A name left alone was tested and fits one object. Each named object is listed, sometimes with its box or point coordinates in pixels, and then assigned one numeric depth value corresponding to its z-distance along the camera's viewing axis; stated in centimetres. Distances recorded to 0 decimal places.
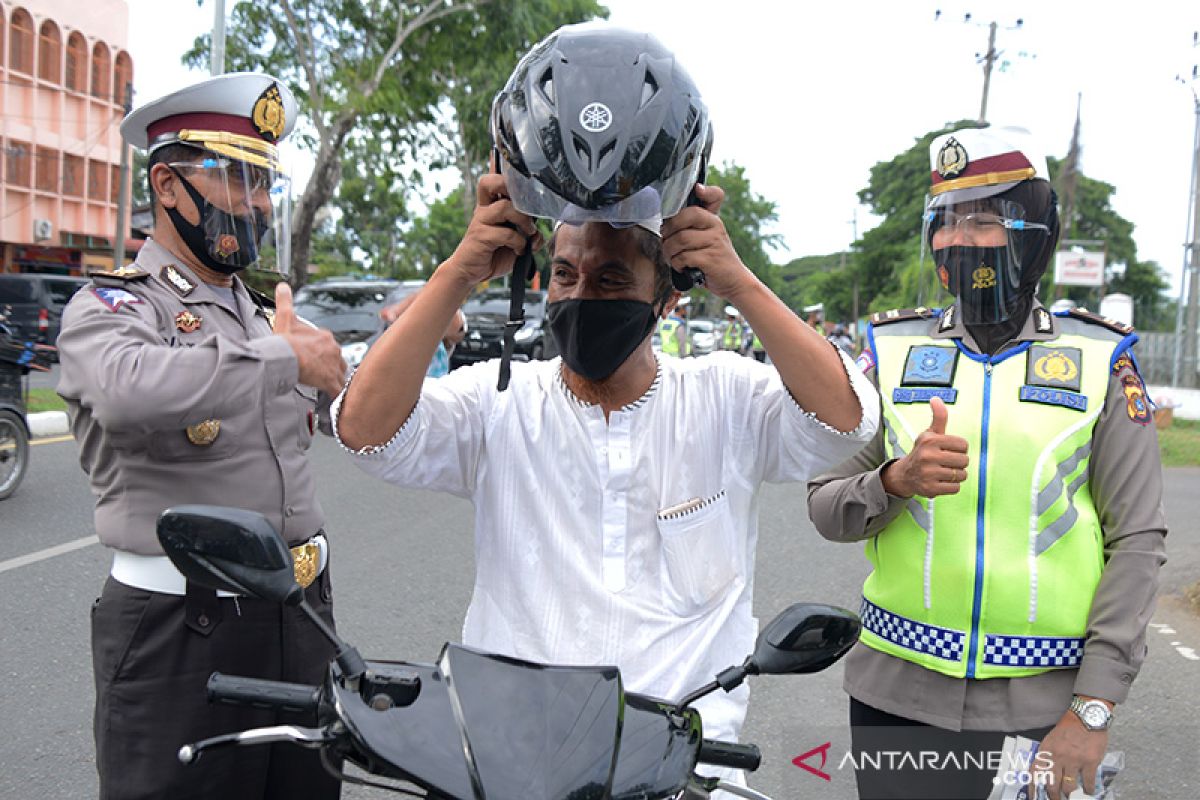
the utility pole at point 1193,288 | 2219
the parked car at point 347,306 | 1418
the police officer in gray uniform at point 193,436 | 224
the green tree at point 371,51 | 1738
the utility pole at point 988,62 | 3153
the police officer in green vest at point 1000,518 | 228
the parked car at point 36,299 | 2045
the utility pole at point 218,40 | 1417
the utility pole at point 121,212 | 2442
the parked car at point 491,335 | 1833
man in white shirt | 187
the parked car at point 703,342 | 3577
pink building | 3017
